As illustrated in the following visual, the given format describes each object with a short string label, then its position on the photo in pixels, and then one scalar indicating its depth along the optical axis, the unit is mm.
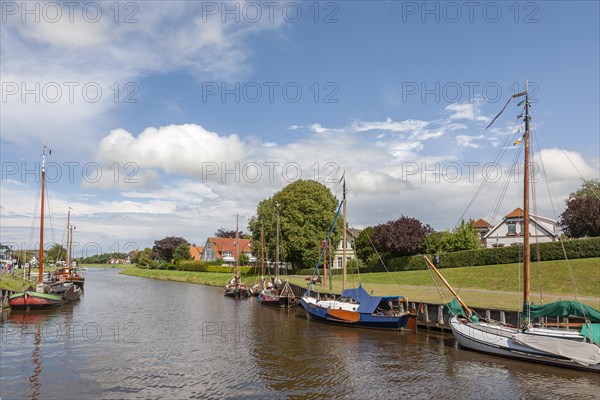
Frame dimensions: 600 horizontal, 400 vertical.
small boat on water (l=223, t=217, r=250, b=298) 62538
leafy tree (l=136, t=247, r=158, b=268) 135950
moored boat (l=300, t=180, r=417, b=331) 34562
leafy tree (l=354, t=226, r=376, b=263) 84750
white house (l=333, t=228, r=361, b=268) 99312
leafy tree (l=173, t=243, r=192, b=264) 131750
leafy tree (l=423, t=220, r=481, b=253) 68812
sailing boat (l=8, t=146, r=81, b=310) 42188
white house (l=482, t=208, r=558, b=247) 78125
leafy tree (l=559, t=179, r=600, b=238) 65562
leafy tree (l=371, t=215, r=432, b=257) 69938
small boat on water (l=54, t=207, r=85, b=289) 69594
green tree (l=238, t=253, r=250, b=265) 105169
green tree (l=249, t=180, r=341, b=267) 79250
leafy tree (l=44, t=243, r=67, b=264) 161588
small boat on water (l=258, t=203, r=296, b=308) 51531
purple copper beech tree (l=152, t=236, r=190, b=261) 145000
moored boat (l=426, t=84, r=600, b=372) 22922
